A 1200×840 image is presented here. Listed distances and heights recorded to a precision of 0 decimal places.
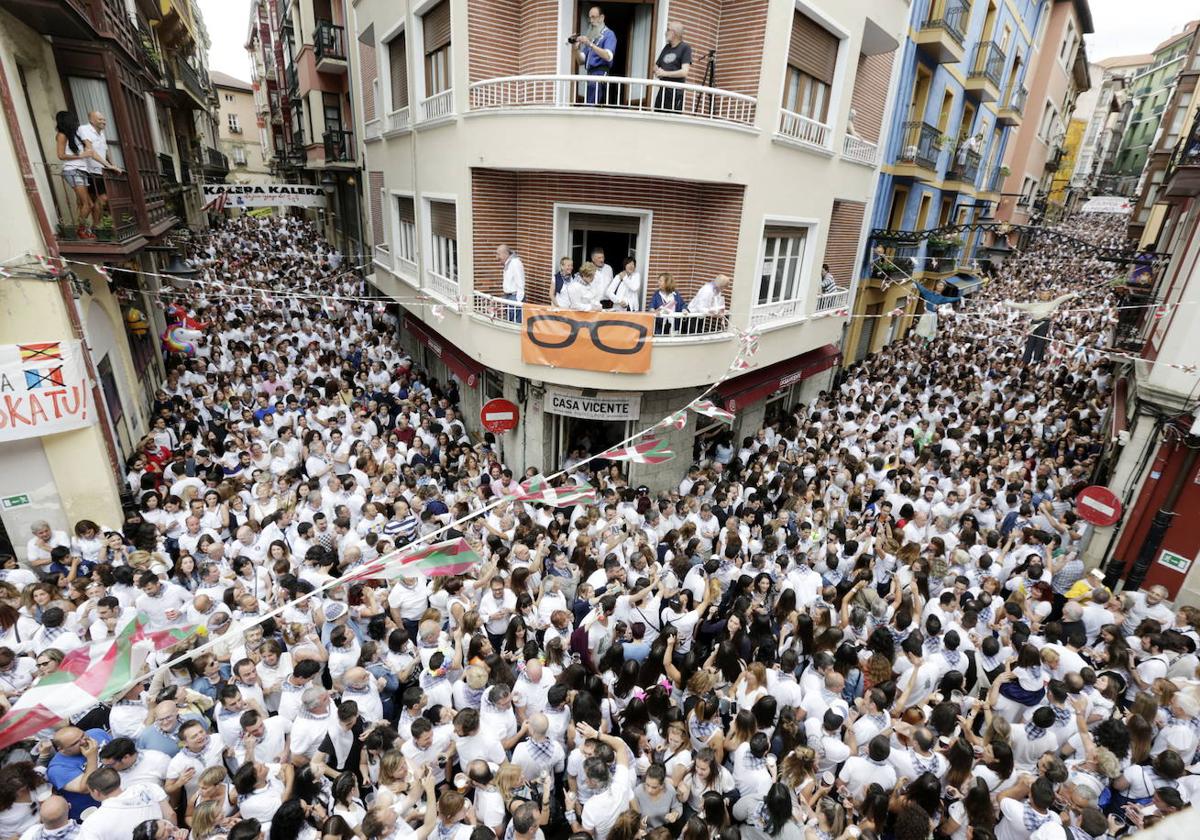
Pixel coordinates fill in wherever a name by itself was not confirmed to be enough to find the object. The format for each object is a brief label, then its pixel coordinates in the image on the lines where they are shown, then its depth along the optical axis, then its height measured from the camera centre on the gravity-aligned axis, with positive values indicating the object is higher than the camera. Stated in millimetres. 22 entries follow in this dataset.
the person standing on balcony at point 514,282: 10234 -1528
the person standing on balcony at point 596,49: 8898 +1987
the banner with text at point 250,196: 18031 -751
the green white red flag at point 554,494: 7112 -3481
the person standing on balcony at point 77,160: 8461 -4
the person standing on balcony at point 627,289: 9984 -1492
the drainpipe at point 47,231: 7543 -907
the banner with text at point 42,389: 7797 -2883
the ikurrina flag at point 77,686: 3812 -3316
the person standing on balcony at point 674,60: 8859 +1871
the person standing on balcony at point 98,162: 8711 -15
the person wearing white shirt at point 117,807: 3816 -3935
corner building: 9211 +278
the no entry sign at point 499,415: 11038 -3966
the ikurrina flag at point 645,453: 8414 -3524
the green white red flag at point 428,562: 5191 -3175
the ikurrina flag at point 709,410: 9305 -3085
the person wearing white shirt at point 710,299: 10117 -1596
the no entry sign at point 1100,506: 8680 -3870
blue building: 16250 +2337
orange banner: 9586 -2238
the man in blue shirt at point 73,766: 4234 -4005
